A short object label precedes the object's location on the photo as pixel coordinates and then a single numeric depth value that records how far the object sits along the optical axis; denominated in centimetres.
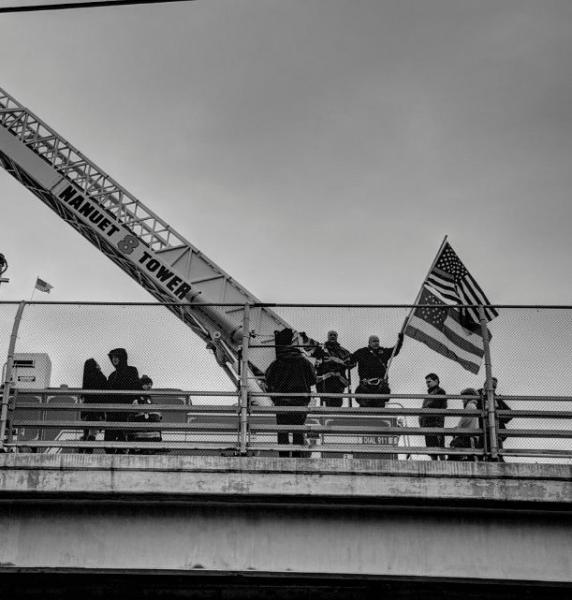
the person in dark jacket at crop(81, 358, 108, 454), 1287
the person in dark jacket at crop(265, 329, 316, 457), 1330
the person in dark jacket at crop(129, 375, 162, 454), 1292
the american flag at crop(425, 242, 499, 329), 1612
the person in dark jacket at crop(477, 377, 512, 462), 1266
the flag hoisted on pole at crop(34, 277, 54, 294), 1595
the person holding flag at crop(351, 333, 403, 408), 1318
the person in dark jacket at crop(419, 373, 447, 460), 1305
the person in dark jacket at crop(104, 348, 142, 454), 1278
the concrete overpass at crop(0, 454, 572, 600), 1180
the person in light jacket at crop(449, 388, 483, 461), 1283
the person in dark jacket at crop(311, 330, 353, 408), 1340
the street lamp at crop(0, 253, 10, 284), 1509
